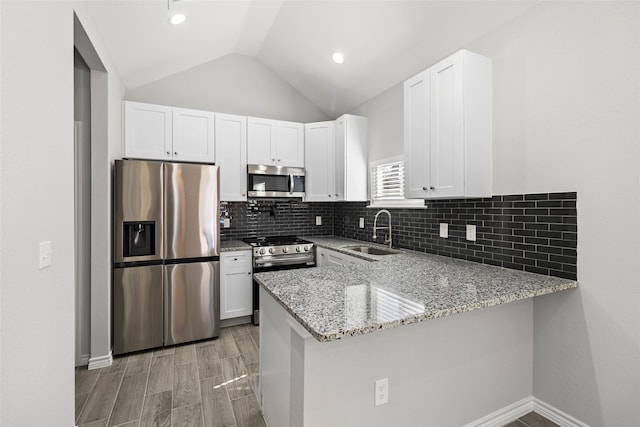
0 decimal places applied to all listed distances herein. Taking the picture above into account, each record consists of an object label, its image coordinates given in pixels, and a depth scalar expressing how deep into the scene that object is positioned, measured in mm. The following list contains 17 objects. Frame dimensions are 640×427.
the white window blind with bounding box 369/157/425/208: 3311
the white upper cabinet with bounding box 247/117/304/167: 3748
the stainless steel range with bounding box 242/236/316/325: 3475
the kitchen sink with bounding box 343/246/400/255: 3355
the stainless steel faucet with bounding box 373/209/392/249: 3367
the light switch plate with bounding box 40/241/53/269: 1317
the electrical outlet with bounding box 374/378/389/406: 1501
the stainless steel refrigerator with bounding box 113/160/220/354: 2756
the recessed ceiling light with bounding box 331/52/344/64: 3215
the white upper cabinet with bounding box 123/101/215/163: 3160
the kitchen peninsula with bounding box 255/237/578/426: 1342
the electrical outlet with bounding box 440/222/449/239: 2693
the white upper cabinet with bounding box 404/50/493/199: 2154
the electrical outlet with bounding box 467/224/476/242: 2424
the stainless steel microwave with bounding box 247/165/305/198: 3693
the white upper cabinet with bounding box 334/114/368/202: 3705
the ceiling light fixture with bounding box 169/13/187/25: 2429
